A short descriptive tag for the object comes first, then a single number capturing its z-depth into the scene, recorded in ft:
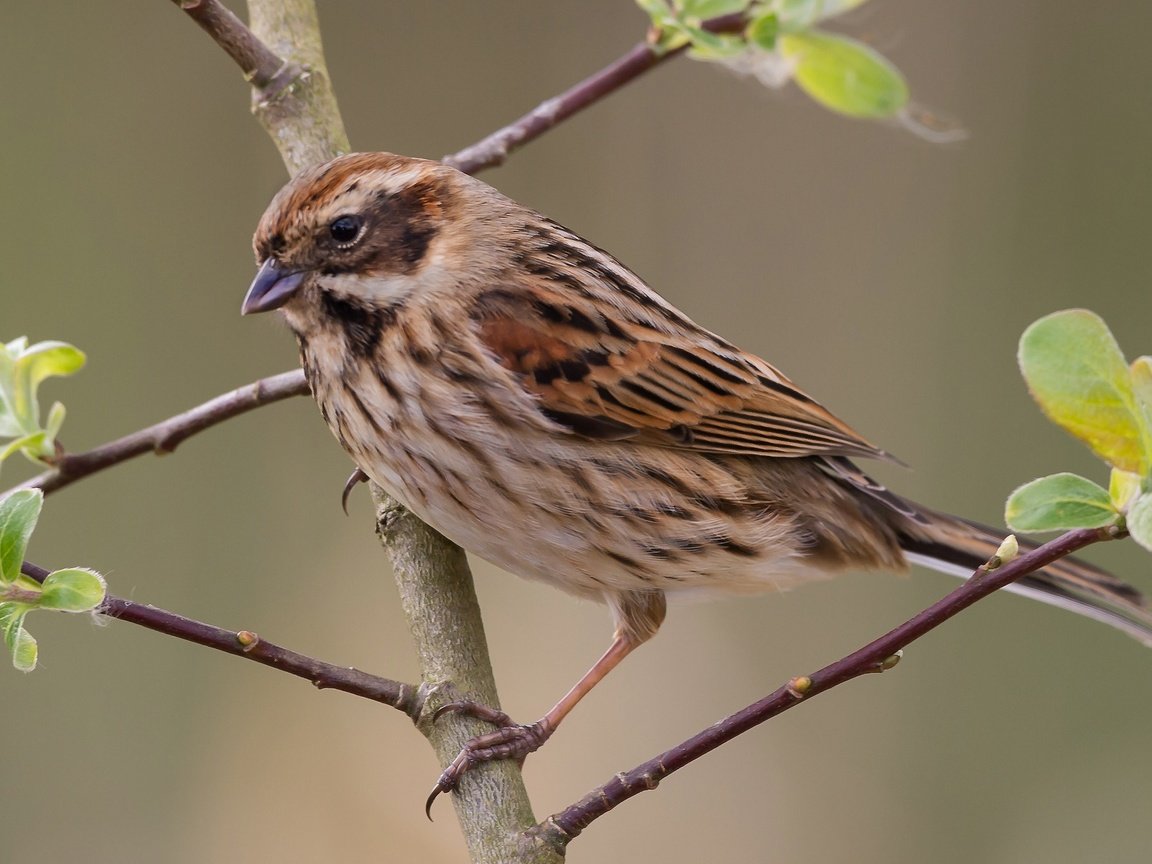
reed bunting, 17.98
